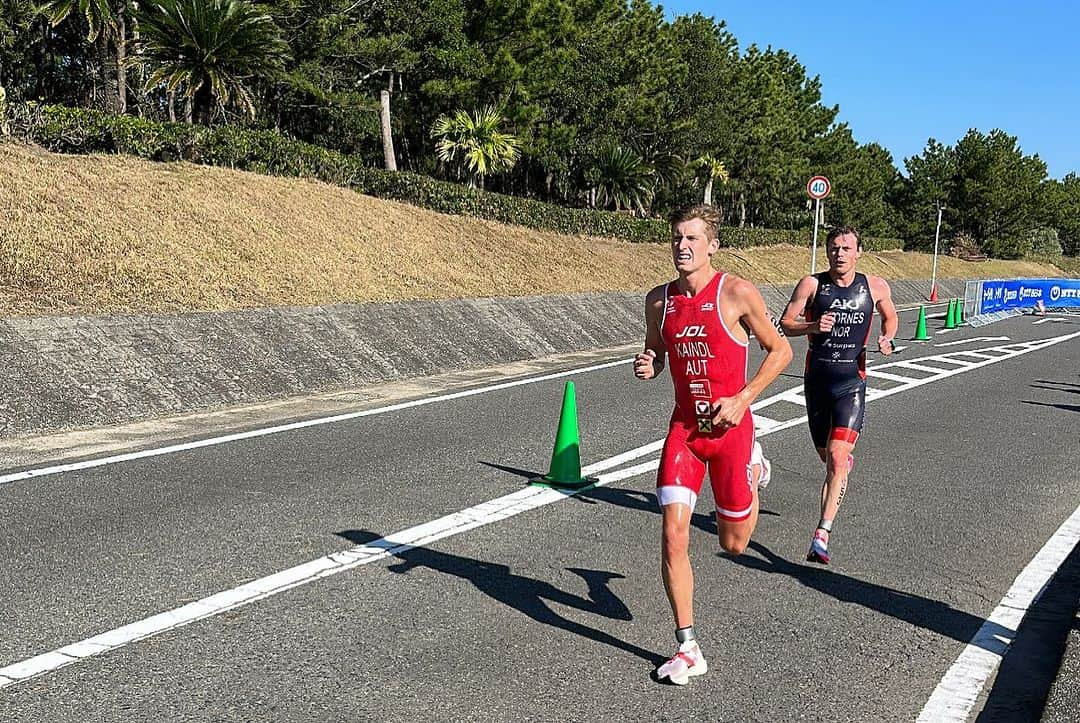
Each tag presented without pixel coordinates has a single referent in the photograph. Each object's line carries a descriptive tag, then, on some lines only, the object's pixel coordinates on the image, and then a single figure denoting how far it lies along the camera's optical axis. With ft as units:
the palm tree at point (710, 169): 175.44
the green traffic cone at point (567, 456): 26.48
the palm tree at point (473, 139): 117.08
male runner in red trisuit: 14.57
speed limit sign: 85.92
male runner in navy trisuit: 22.38
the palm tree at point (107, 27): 92.38
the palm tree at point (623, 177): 147.02
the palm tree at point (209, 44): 80.94
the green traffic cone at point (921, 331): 81.66
